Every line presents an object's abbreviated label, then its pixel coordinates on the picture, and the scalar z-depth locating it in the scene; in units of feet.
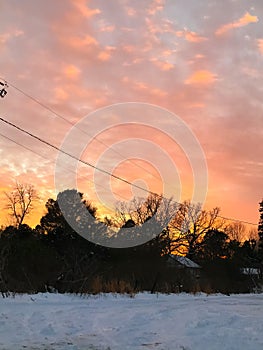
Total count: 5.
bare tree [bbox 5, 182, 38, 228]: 151.64
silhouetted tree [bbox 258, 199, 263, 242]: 192.66
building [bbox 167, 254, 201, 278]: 120.03
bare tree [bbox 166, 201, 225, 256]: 181.98
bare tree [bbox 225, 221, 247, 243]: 223.51
